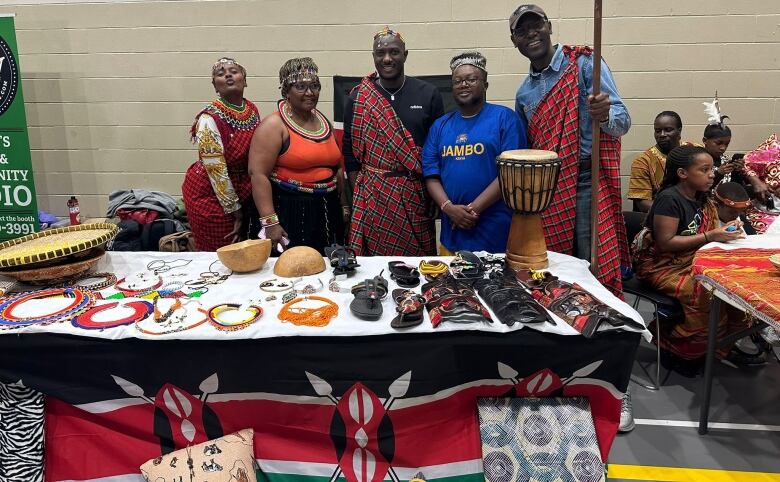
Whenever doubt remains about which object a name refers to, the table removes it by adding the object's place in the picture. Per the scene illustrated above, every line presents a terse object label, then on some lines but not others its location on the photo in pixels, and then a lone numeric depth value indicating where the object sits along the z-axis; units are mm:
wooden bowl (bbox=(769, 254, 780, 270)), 1888
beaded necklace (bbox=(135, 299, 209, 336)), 1476
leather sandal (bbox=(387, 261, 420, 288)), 1792
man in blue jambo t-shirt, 2172
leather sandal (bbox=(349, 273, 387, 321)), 1521
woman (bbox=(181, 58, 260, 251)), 2570
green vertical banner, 3668
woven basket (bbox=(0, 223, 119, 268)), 1689
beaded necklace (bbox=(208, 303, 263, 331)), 1486
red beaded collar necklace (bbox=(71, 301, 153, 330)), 1502
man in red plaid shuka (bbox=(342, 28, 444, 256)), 2424
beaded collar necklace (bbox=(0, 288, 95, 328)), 1509
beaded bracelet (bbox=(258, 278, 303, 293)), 1748
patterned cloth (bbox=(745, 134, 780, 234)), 3381
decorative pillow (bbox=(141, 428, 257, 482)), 1471
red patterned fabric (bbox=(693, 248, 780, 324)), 1738
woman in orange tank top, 2363
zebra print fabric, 1536
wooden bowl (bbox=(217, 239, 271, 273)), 1873
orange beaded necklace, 1504
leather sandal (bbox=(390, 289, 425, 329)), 1475
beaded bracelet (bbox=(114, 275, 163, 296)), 1747
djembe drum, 1742
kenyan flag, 1486
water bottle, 4203
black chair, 2492
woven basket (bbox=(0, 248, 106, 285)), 1724
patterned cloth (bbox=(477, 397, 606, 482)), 1441
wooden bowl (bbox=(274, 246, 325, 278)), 1879
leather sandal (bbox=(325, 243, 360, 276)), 1880
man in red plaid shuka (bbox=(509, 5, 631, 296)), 2143
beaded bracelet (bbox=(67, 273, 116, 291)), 1774
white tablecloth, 1465
